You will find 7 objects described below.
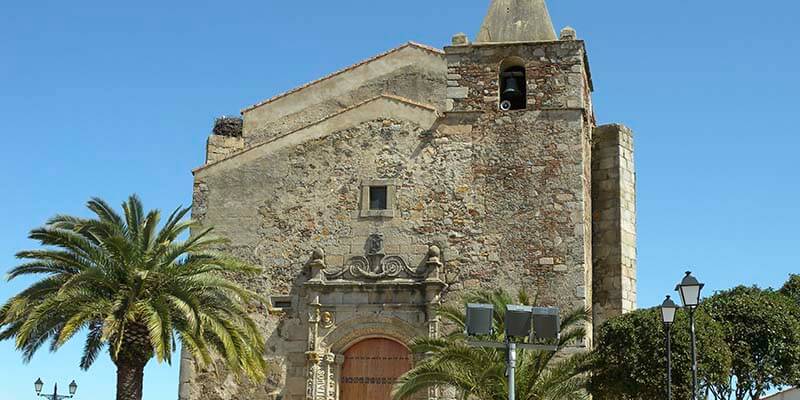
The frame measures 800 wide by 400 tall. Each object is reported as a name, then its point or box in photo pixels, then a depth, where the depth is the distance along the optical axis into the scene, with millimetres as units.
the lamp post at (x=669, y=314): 14758
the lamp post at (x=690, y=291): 14375
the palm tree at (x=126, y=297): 16656
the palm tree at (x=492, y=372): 15969
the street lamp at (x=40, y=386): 23578
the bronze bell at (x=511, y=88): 20297
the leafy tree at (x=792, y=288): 18208
